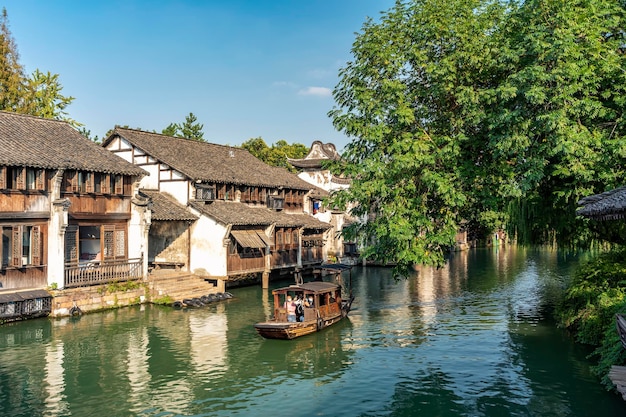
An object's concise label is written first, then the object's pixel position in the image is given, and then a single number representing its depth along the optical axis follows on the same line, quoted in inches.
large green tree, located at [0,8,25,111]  1967.3
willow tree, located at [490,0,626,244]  720.3
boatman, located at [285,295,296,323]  1063.0
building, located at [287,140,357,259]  2374.5
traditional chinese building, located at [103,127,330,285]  1587.1
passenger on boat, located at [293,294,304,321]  1088.3
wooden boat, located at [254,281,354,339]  1007.3
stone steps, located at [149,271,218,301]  1398.9
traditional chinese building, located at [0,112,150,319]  1134.4
